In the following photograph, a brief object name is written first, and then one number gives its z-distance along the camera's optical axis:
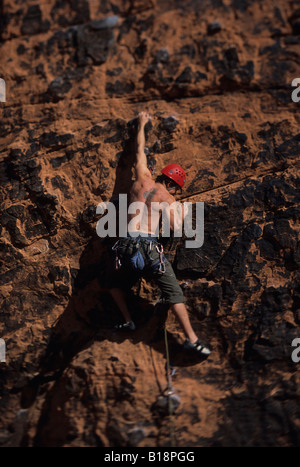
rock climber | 3.79
